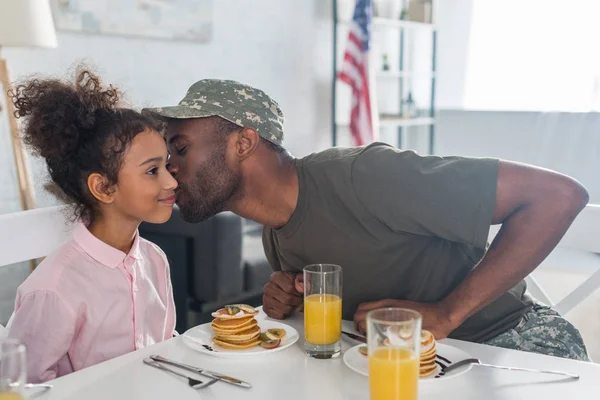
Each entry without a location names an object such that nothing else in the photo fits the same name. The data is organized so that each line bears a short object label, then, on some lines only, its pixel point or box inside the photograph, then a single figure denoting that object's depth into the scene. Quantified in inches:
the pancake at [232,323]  50.6
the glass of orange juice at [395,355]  37.3
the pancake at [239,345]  49.7
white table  41.9
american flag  194.5
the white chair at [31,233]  76.2
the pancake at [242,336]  49.9
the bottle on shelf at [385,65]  216.4
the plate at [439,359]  43.9
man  54.6
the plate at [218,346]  48.6
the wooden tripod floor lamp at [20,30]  100.2
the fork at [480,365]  44.5
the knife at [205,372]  43.6
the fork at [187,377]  43.6
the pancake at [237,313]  51.2
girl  56.2
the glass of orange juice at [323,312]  48.6
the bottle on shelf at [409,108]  222.2
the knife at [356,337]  52.2
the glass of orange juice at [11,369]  31.8
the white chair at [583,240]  74.3
